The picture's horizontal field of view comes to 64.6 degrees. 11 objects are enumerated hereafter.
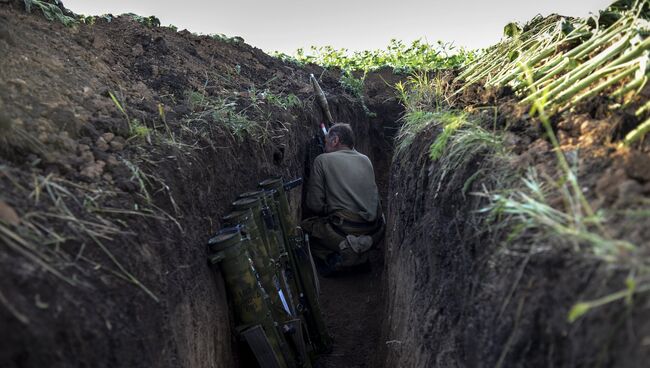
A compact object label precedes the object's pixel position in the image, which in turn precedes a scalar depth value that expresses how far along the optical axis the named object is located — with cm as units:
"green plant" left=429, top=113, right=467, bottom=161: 276
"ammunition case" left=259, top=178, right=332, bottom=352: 424
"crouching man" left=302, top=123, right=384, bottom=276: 582
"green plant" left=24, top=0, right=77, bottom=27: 383
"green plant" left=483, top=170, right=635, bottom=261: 136
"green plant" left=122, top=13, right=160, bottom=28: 550
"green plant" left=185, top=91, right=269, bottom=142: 393
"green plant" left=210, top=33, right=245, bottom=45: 686
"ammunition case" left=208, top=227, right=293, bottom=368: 308
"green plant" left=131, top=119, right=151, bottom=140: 304
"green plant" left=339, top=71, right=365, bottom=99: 836
